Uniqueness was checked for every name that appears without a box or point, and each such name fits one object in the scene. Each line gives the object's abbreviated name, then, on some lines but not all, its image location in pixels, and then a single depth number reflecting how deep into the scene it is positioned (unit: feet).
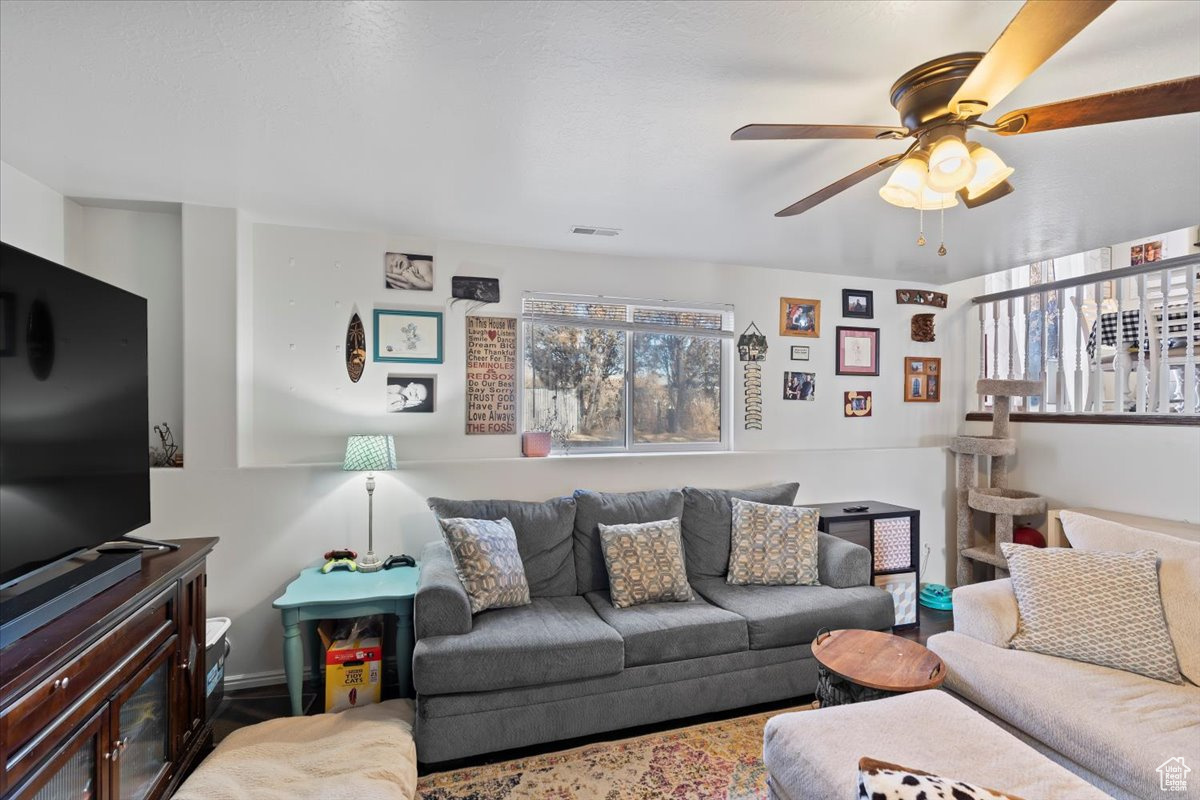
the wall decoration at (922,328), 14.32
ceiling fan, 3.45
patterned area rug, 6.75
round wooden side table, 6.40
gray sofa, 7.15
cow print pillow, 2.97
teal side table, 7.77
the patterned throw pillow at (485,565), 8.23
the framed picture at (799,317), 13.29
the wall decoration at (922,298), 14.20
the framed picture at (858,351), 13.78
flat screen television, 4.43
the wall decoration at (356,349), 10.32
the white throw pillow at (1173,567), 6.62
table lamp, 9.06
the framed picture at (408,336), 10.52
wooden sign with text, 11.10
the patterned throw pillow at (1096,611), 6.68
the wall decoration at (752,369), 13.01
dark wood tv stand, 3.91
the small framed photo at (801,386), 13.32
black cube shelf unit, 11.62
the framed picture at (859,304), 13.79
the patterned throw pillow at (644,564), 8.97
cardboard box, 8.12
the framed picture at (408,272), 10.57
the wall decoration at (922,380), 14.33
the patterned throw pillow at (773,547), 9.88
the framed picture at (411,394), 10.58
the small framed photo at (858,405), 13.87
